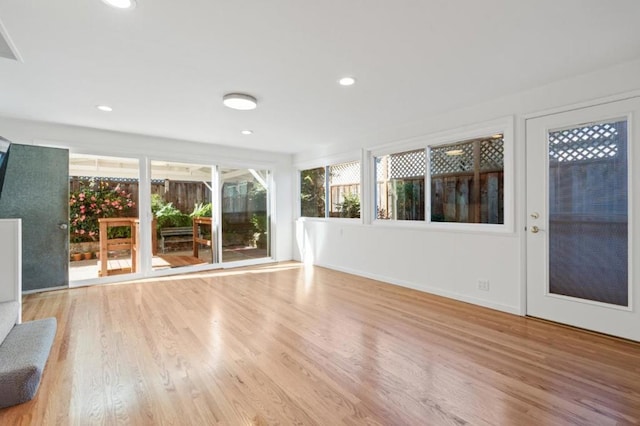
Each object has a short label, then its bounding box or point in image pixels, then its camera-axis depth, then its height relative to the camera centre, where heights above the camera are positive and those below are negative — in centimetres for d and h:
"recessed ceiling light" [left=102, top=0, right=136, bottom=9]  173 +119
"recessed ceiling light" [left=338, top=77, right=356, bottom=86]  281 +121
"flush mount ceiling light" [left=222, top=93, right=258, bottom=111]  316 +116
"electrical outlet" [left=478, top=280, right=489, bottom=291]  348 -85
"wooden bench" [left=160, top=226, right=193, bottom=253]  541 -41
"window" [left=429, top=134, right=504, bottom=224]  348 +36
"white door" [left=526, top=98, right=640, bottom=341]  259 -7
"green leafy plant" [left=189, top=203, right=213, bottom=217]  582 +4
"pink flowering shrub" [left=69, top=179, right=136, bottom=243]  466 +9
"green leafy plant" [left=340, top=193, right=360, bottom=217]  527 +9
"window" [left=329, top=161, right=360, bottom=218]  529 +38
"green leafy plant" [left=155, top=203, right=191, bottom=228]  526 -8
